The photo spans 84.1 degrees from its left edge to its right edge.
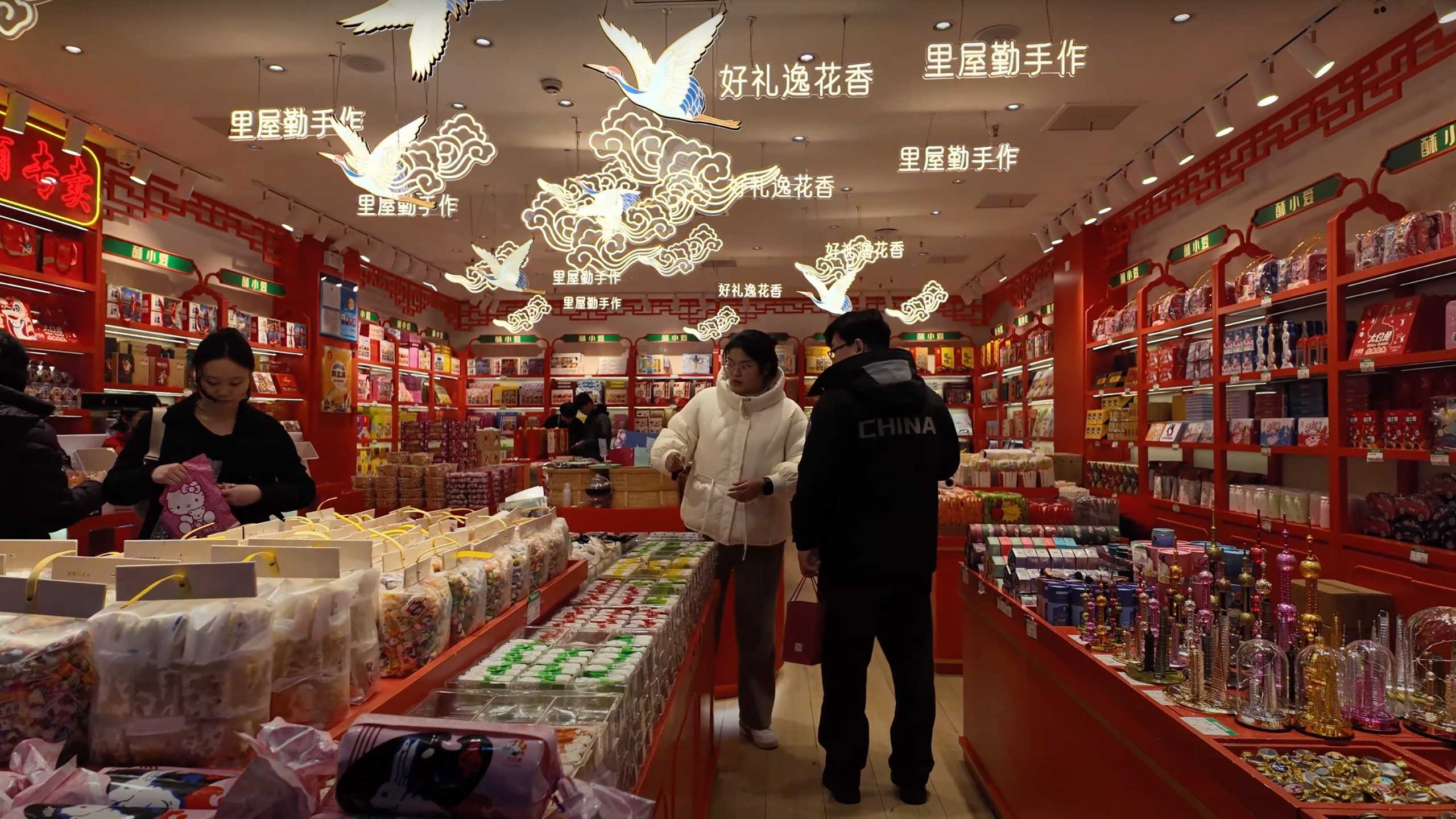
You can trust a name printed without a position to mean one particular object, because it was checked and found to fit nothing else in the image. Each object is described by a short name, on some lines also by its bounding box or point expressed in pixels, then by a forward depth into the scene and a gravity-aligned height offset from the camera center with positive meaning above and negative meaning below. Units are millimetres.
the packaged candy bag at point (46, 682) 1086 -364
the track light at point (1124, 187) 6823 +2032
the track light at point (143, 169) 6363 +1991
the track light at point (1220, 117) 5238 +2030
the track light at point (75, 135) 5555 +1953
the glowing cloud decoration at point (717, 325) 10695 +1328
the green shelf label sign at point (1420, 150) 3834 +1402
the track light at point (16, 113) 5082 +1935
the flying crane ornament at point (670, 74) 2986 +1344
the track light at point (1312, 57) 4297 +1987
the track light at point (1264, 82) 4711 +2027
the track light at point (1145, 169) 6309 +2045
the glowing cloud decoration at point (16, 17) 2705 +1352
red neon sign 5125 +1610
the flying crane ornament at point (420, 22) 2617 +1313
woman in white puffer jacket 3480 -204
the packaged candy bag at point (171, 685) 1095 -364
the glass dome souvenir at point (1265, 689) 1670 -553
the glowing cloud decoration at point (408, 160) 4035 +1360
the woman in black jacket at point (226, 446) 2527 -87
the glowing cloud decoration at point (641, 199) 4199 +1369
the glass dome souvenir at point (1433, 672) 1653 -528
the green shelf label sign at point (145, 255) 6336 +1358
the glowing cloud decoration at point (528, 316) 9430 +1268
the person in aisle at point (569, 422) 9289 +5
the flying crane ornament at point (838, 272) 6938 +1402
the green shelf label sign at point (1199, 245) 6008 +1428
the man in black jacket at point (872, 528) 2865 -368
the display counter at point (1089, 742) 1516 -756
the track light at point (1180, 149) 5891 +2044
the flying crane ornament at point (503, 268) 6664 +1326
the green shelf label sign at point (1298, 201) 4750 +1431
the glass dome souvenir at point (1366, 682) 1687 -533
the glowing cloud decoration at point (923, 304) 8812 +1350
